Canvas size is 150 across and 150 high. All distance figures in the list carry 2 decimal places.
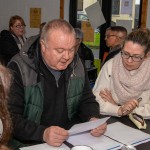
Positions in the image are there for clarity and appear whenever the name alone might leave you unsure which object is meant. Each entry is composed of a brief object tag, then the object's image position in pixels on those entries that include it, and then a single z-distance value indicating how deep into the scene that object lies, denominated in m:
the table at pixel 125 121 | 1.83
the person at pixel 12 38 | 4.94
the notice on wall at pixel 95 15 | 5.28
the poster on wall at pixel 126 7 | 5.26
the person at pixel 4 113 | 1.09
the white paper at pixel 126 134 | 1.61
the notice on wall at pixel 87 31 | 5.57
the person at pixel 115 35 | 4.02
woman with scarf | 2.11
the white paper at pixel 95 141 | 1.52
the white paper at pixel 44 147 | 1.47
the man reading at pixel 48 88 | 1.63
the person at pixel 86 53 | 4.53
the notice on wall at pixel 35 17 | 5.84
